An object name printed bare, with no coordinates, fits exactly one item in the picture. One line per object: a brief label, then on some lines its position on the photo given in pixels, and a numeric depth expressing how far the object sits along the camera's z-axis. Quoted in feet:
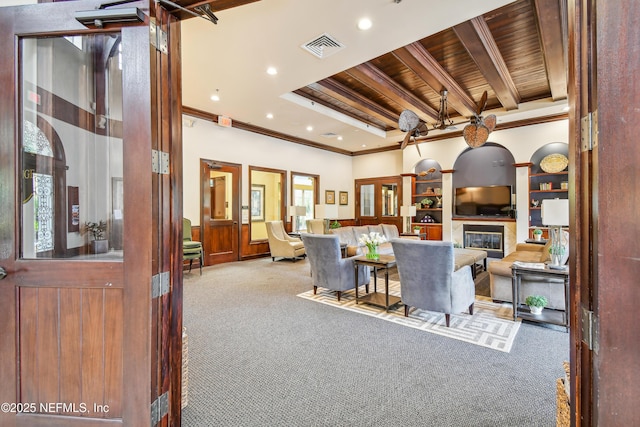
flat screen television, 22.85
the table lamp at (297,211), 25.09
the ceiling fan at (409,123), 14.99
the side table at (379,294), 11.63
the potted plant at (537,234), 19.93
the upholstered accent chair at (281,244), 21.90
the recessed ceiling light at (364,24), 10.05
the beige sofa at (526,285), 10.61
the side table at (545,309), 9.91
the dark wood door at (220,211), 20.56
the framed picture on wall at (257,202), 27.71
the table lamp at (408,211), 25.13
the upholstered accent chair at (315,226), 24.99
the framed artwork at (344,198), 31.99
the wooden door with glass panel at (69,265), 4.39
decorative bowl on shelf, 20.49
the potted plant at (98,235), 5.12
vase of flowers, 12.62
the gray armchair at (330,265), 12.44
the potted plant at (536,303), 10.24
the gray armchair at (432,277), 9.54
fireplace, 22.80
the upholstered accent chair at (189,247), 16.79
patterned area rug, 9.17
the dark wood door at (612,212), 2.61
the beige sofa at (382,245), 14.60
